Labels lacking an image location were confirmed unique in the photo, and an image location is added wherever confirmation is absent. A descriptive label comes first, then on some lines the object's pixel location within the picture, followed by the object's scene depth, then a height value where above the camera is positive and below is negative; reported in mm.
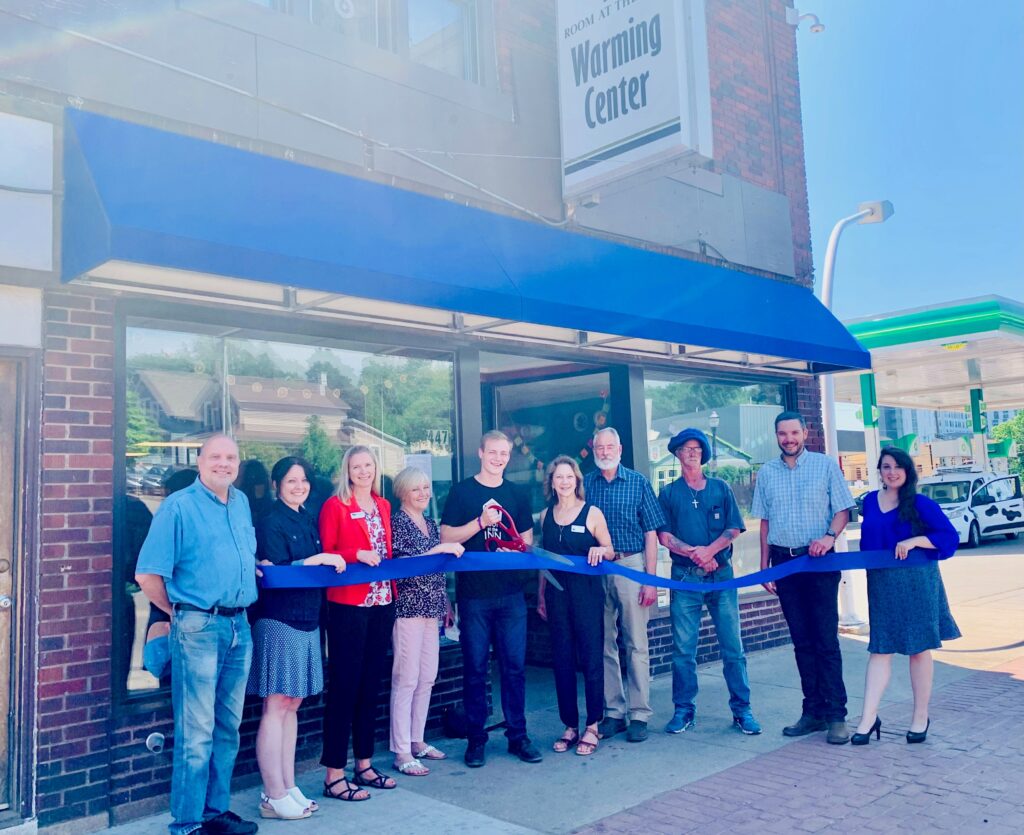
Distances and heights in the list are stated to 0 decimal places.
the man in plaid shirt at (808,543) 6023 -344
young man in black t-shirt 5562 -687
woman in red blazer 5043 -715
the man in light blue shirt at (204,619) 4270 -515
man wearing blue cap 6230 -479
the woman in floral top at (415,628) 5414 -744
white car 20078 -362
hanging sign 6734 +3218
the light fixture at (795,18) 10242 +5422
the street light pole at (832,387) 9915 +1193
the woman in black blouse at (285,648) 4684 -731
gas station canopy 13859 +2480
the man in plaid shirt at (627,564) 6160 -456
